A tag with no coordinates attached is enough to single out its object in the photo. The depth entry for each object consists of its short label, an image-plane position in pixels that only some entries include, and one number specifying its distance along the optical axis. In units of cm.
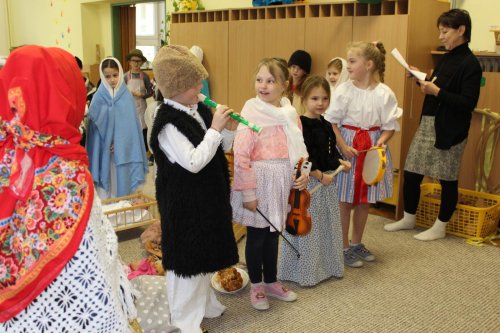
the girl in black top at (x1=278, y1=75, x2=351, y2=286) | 258
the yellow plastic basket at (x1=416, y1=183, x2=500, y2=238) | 353
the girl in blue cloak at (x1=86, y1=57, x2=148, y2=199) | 333
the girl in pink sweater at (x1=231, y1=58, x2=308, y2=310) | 229
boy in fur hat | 192
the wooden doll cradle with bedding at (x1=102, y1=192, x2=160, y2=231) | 332
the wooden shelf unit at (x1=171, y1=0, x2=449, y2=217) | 378
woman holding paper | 327
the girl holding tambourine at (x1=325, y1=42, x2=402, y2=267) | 291
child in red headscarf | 122
